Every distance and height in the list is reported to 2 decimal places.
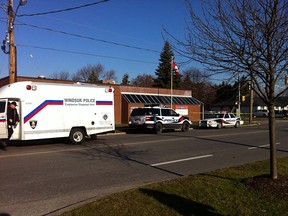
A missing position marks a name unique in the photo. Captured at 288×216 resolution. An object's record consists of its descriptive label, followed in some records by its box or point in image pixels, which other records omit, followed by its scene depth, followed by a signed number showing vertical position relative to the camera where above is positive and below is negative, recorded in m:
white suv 19.98 -0.50
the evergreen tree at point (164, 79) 58.35 +6.97
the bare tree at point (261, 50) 4.90 +1.14
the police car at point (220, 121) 25.87 -0.84
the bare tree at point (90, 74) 70.65 +9.80
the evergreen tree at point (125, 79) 85.40 +10.15
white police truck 12.18 +0.11
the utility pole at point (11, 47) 15.12 +3.53
